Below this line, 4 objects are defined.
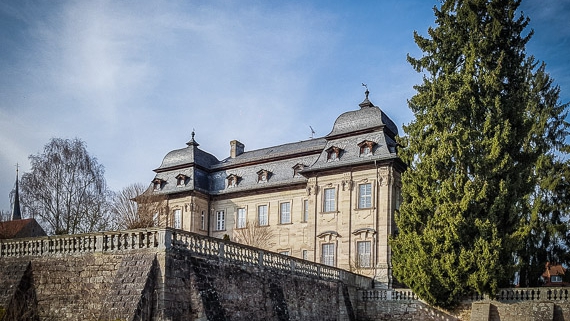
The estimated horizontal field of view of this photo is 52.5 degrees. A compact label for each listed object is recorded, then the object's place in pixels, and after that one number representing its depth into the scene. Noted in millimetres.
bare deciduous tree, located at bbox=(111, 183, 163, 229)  37350
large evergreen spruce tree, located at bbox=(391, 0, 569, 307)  24859
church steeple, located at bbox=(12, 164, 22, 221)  36031
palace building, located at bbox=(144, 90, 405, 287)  32031
